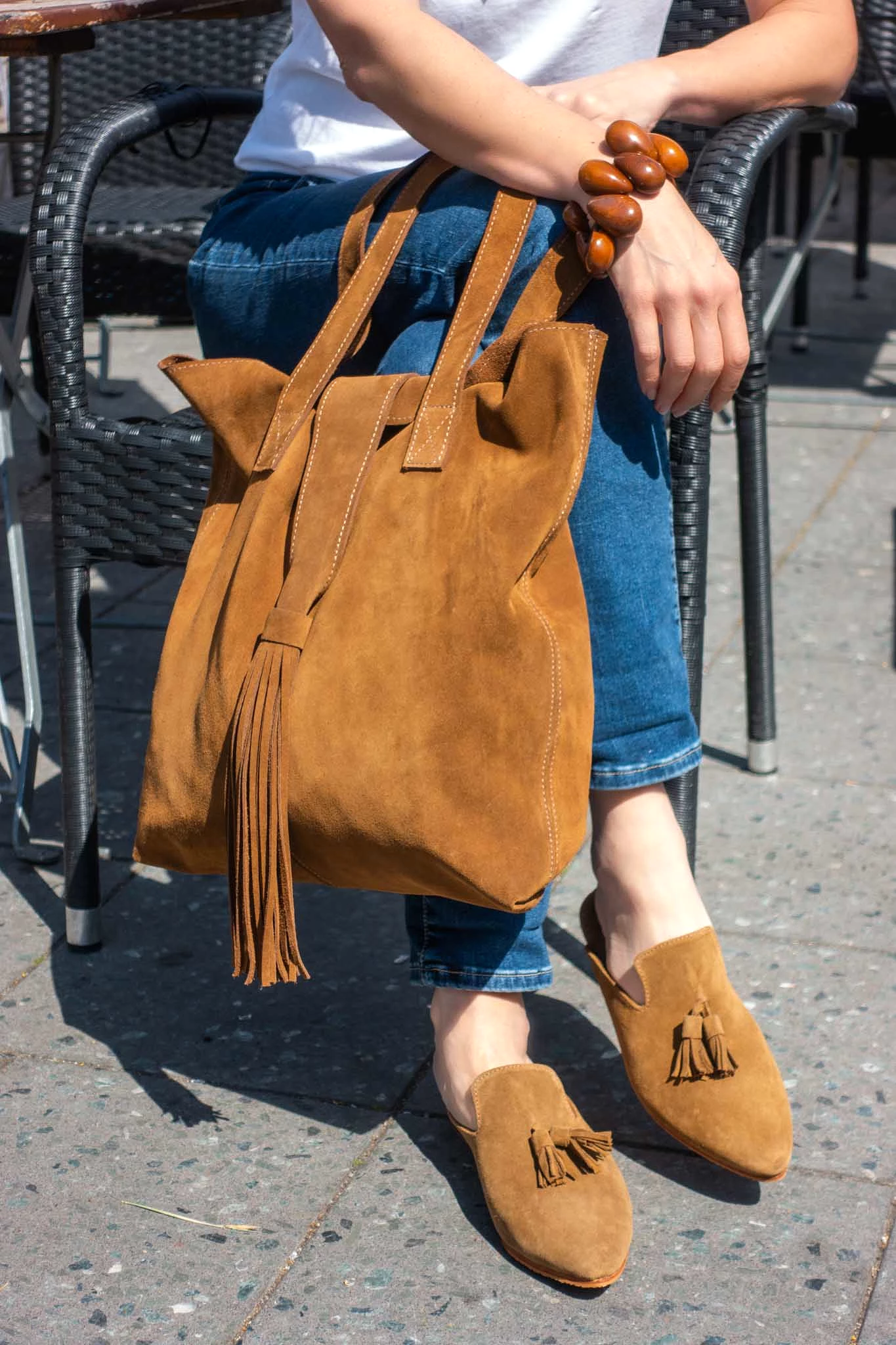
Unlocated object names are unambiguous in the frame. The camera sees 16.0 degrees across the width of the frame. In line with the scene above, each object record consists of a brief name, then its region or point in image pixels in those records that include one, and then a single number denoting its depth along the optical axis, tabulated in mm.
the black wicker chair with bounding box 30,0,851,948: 2610
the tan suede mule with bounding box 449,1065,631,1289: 2402
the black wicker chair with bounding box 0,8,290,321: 3882
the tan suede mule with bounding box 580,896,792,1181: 2473
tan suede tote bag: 2309
